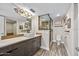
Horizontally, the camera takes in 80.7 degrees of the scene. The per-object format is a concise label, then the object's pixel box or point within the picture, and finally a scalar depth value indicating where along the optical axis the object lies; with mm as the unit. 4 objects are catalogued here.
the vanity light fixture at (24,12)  1695
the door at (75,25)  1516
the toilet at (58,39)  3596
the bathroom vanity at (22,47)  962
